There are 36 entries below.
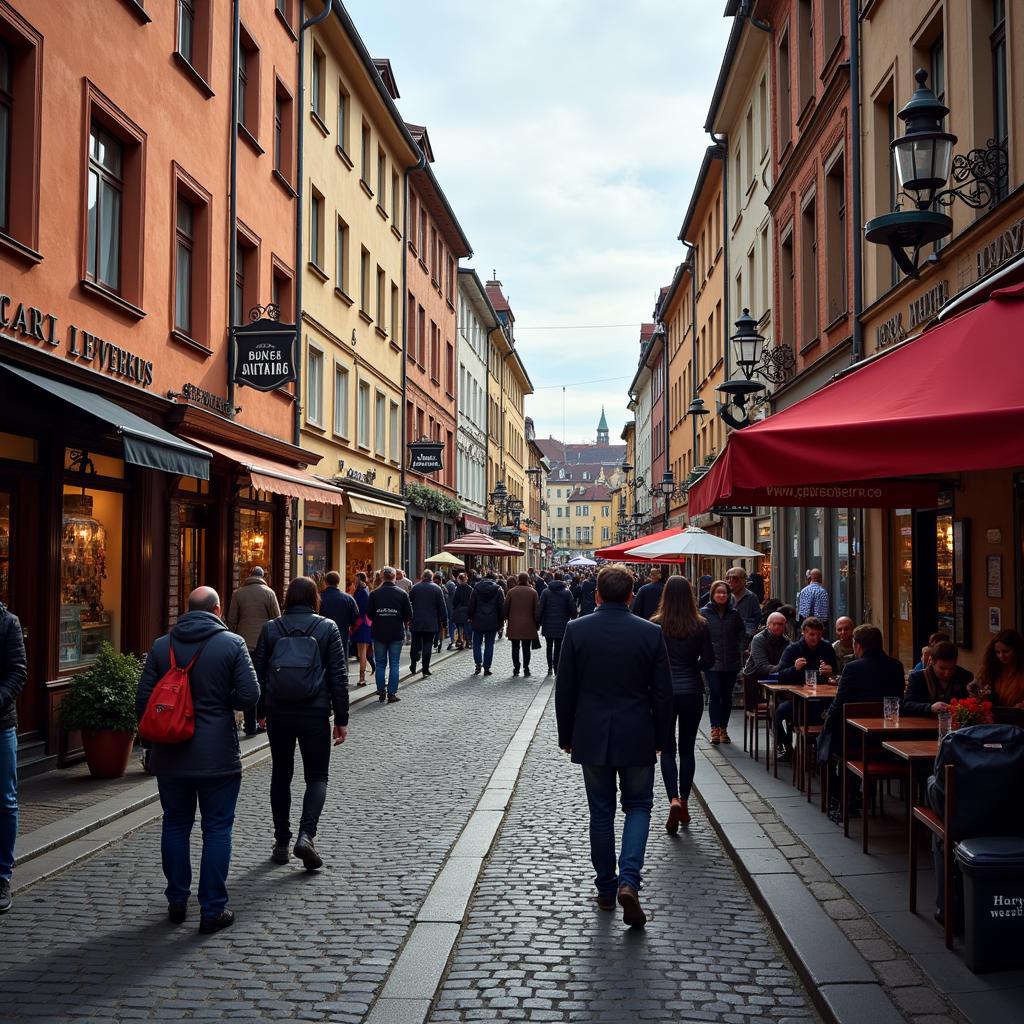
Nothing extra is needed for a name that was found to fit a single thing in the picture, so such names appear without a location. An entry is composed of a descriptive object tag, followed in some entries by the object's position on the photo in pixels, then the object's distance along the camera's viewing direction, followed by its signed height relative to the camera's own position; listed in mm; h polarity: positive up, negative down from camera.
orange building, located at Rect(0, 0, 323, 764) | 10547 +2717
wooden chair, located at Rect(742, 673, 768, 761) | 11562 -1553
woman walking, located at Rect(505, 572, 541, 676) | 21469 -1031
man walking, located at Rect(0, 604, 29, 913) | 6398 -969
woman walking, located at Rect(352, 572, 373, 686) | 18891 -1324
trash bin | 5008 -1538
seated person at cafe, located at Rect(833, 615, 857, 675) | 11094 -780
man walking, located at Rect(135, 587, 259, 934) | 6078 -1079
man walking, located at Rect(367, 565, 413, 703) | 16562 -922
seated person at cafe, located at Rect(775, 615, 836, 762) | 10500 -930
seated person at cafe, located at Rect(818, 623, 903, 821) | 8383 -902
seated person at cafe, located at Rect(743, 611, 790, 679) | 11859 -889
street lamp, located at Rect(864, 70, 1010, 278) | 9234 +3404
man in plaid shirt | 16922 -530
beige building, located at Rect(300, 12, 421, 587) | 22891 +6230
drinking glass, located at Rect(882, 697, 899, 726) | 7617 -976
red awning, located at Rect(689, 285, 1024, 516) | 4820 +683
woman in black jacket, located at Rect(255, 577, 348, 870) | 7250 -860
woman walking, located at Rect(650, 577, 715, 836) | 8508 -699
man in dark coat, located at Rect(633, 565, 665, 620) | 16359 -531
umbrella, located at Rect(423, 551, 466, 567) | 29203 +69
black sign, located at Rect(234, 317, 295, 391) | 16375 +3019
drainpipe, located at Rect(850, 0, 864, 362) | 15531 +5503
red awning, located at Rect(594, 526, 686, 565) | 20766 +311
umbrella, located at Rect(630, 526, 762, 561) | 16859 +266
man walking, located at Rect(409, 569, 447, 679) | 20219 -837
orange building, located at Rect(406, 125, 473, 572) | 34250 +7288
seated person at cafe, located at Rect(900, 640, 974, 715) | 8055 -863
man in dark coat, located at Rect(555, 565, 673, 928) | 6293 -858
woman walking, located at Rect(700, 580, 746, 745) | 11945 -864
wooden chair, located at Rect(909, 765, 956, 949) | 5336 -1350
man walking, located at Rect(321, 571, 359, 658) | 15008 -591
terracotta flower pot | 10023 -1698
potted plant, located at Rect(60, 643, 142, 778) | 9945 -1349
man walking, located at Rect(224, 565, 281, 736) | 12867 -553
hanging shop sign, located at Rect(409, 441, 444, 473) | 31891 +3032
